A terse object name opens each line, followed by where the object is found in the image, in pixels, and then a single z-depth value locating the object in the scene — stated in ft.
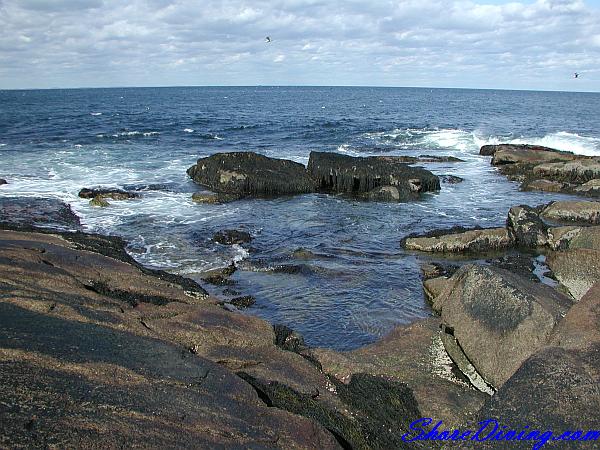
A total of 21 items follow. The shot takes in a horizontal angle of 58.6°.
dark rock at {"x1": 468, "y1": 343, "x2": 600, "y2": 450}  16.56
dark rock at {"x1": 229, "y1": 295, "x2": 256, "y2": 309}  39.45
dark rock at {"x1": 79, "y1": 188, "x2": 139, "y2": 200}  74.79
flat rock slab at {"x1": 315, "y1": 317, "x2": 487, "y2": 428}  22.50
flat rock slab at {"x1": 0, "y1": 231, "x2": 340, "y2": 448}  14.71
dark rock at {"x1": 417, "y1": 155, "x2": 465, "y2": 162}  118.73
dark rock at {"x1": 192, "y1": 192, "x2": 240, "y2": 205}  76.79
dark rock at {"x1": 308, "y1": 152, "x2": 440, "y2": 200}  84.70
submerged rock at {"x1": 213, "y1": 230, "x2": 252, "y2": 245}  56.44
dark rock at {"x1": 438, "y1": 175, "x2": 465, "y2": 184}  95.14
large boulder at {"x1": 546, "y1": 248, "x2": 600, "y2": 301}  38.65
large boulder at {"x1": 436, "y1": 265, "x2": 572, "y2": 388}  24.45
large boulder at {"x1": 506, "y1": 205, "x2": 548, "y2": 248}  55.11
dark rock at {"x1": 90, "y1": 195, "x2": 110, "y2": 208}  70.64
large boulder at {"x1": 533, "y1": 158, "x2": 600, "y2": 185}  92.43
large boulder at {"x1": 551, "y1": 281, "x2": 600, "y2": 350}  21.48
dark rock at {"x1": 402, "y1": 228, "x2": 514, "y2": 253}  53.78
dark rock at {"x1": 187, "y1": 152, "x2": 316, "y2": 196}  84.53
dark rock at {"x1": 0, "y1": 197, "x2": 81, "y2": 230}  57.16
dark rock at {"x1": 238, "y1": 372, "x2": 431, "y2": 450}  18.81
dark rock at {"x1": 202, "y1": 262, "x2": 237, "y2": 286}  44.07
